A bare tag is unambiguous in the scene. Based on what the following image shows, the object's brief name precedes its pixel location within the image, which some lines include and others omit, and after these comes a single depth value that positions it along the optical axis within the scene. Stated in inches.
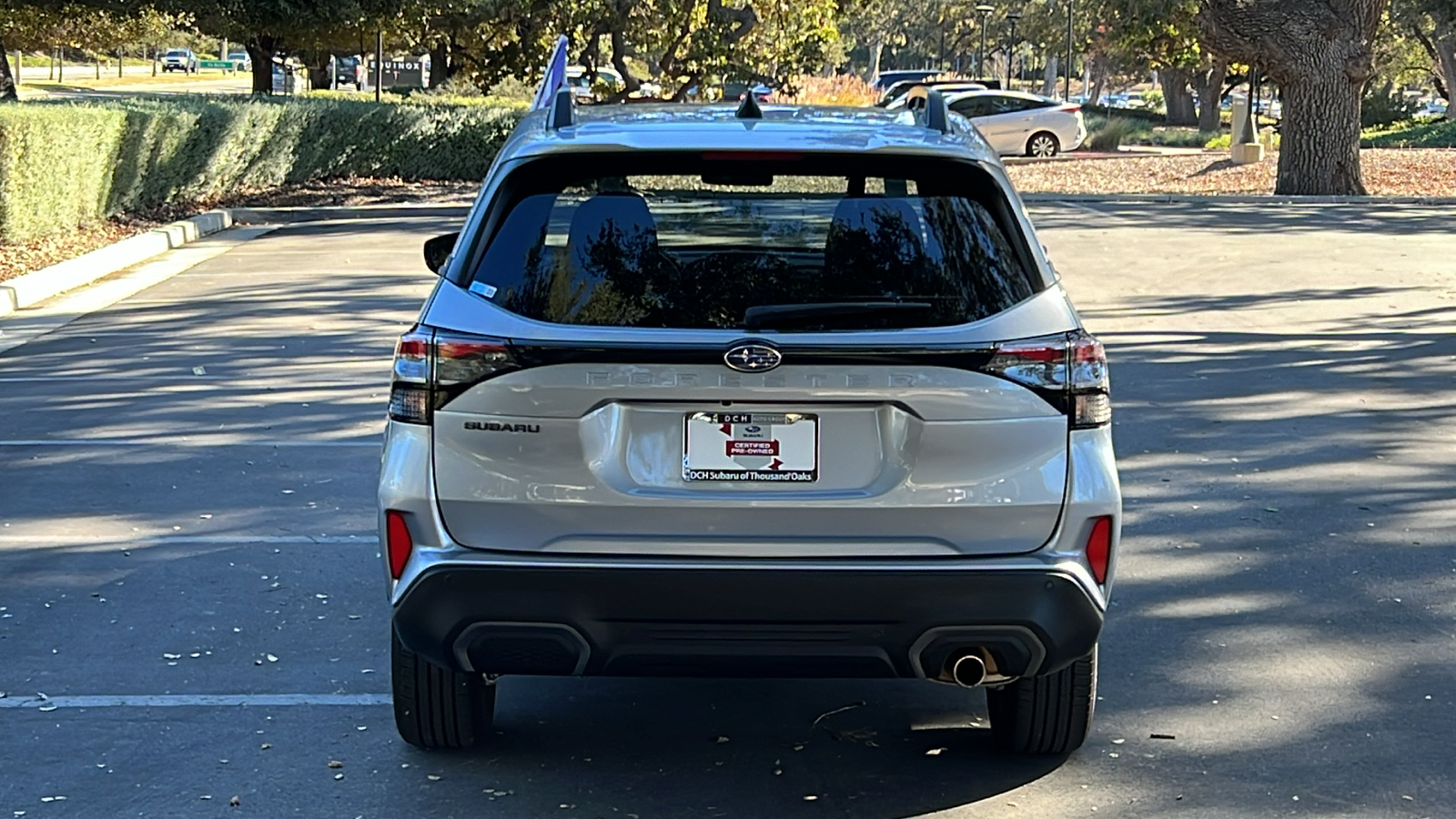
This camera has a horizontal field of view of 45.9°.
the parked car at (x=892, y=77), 2129.7
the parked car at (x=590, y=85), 1471.5
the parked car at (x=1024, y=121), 1355.8
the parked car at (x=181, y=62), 3745.1
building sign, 2107.9
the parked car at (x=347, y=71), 3046.3
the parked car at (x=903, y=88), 1492.4
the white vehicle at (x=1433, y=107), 3011.3
